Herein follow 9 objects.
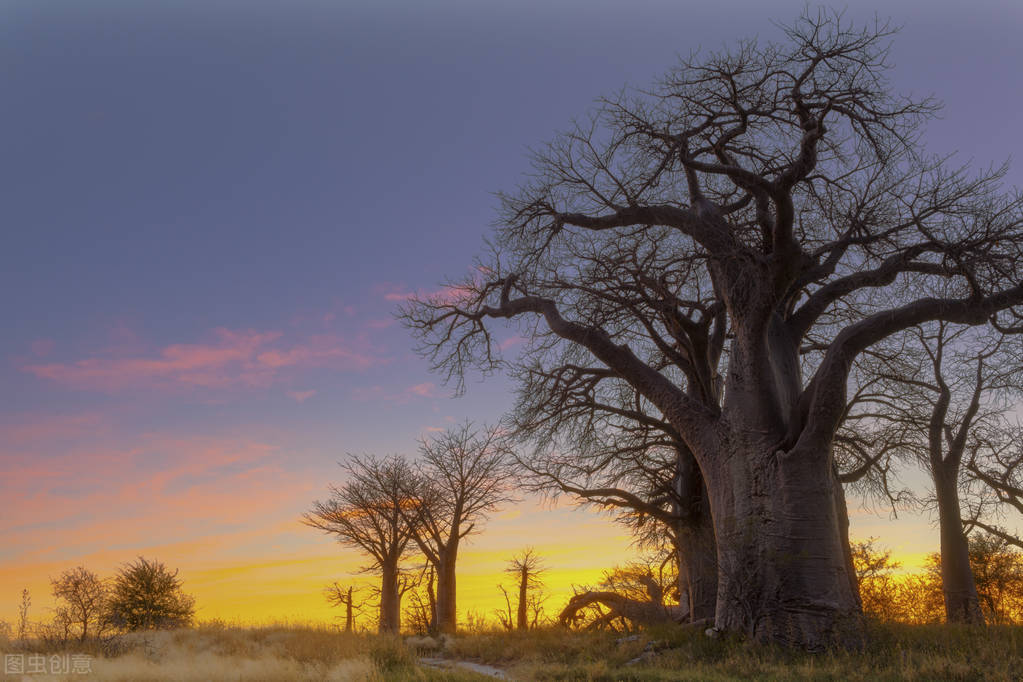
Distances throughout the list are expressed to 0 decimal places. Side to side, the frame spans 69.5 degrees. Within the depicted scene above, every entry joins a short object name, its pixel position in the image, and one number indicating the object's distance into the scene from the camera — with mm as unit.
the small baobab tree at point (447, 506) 21703
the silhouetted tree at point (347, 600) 29266
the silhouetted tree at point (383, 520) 23156
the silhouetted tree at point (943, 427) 14430
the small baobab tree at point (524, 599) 22403
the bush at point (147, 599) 25141
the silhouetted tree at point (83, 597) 18172
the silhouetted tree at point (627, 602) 16609
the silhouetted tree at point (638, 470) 13344
